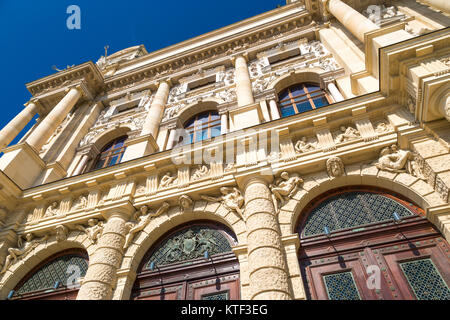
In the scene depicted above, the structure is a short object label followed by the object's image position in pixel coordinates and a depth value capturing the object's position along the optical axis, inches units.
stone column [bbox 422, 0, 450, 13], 364.8
